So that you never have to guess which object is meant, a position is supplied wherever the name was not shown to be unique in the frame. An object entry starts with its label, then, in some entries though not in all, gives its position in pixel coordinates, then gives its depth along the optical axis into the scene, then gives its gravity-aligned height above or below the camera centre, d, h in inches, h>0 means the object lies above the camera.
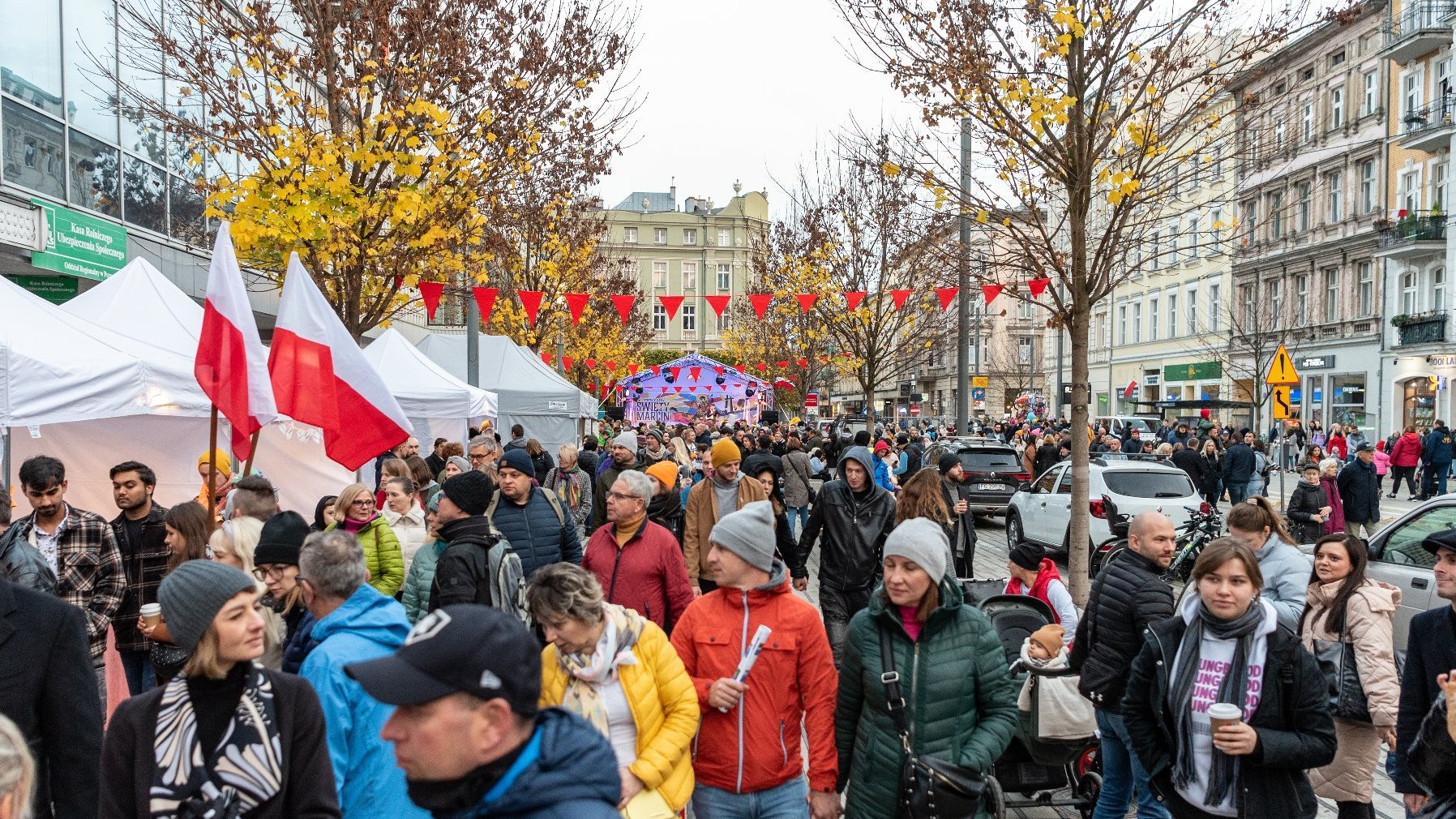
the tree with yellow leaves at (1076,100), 391.5 +104.8
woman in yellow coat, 136.8 -38.8
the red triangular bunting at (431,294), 663.1 +56.7
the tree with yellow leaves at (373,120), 504.4 +134.8
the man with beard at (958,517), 370.6 -47.0
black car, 752.3 -64.8
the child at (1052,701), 214.7 -63.8
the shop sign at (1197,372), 1793.8 +13.3
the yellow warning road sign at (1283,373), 647.8 +3.6
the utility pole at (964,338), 592.2 +28.6
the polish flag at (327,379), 275.6 +1.4
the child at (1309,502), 484.4 -55.9
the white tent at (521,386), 846.5 -1.9
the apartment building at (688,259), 3720.5 +434.6
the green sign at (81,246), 513.3 +71.3
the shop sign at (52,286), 538.3 +49.9
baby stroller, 216.2 -76.5
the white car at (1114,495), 564.7 -61.4
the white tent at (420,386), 591.8 -0.9
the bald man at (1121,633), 190.9 -45.5
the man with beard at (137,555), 225.9 -36.1
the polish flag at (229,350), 250.2 +8.3
